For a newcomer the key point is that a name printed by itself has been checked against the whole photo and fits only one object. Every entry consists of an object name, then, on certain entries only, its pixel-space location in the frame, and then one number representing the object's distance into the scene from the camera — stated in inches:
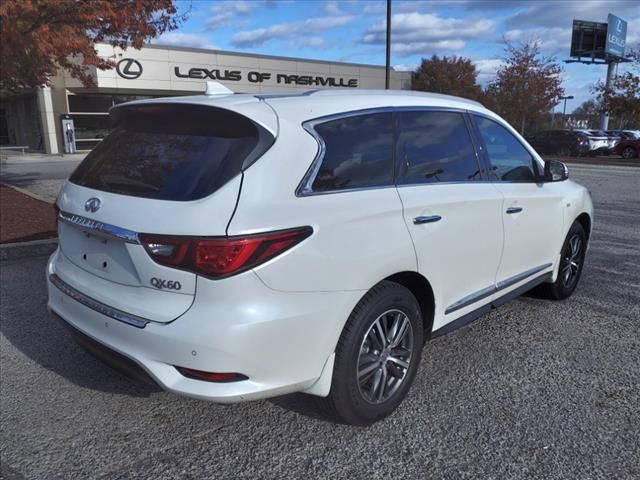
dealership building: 1200.2
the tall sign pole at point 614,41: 1818.4
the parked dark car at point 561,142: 1107.3
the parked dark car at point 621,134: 1215.7
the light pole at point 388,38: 718.5
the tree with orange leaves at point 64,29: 295.0
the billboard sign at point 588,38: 1847.6
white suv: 93.8
